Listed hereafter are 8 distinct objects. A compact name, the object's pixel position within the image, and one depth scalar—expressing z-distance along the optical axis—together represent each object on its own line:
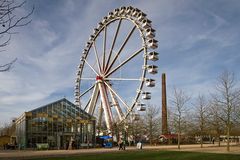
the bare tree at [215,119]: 27.61
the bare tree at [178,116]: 32.37
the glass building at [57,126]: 30.83
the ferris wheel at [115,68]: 31.50
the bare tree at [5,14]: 5.17
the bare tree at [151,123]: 44.08
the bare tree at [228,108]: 24.78
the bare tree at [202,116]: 35.30
